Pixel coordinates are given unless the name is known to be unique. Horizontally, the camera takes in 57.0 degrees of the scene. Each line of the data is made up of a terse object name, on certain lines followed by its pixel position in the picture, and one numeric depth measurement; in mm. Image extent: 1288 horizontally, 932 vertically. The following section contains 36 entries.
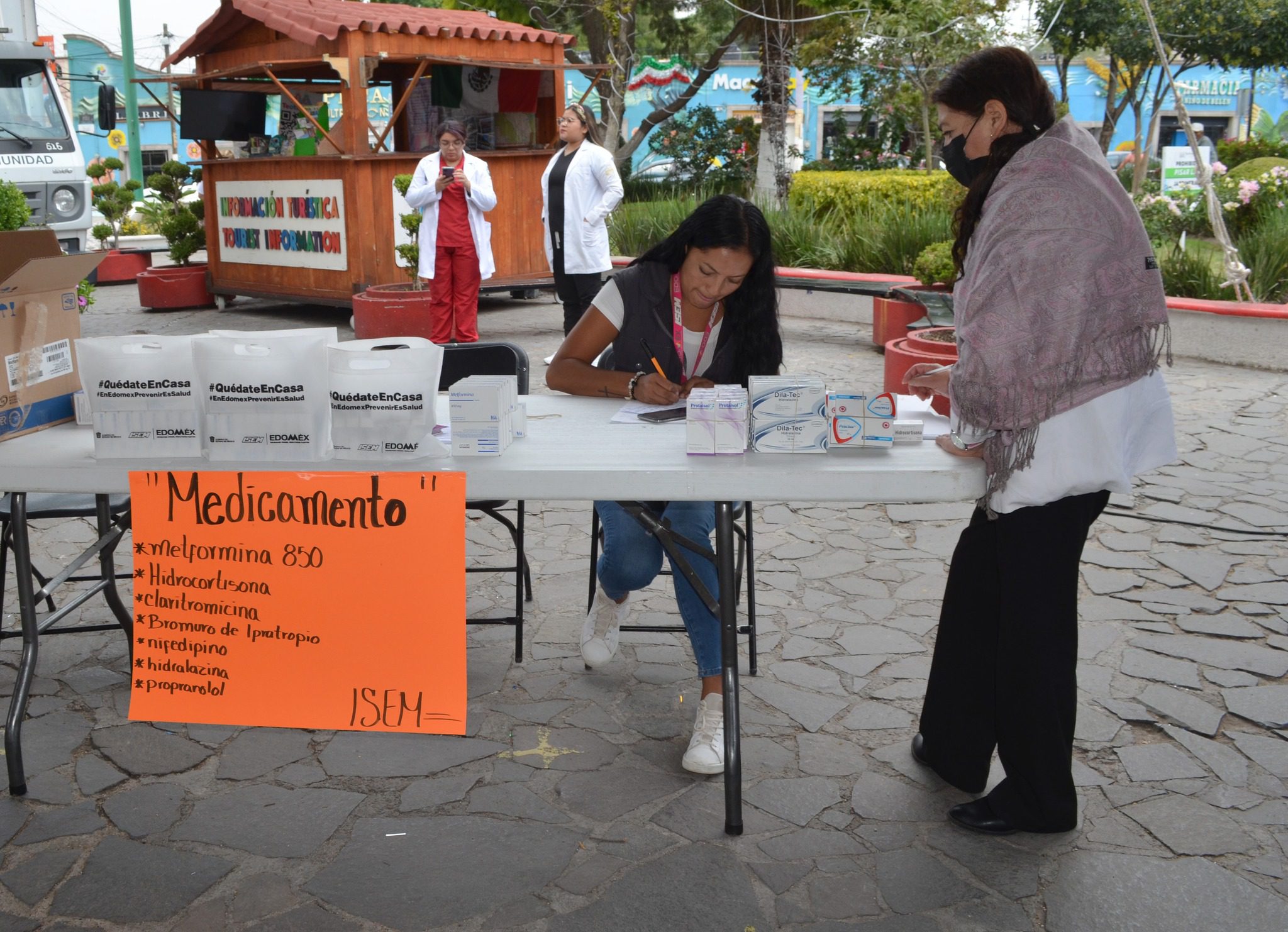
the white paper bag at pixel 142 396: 2590
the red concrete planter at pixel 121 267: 15484
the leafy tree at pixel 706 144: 22797
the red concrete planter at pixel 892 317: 9227
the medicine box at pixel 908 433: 2732
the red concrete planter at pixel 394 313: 9695
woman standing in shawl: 2398
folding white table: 2467
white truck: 12039
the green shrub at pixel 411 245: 9703
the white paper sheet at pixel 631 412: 3033
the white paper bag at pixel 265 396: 2541
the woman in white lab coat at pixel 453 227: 8828
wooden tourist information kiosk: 10445
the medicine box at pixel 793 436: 2594
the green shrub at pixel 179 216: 13383
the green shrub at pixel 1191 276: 9523
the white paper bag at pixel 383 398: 2506
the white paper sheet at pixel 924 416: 2848
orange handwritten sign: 2529
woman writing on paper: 3176
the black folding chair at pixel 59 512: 3408
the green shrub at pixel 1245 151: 23781
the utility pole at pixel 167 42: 38531
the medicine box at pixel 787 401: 2584
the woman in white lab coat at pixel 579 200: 8500
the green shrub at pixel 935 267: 8359
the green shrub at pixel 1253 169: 16219
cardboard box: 2834
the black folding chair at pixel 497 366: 3748
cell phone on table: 3012
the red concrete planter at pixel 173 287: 12711
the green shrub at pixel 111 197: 15211
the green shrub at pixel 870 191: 13352
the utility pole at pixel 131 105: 20766
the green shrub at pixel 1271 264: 9180
